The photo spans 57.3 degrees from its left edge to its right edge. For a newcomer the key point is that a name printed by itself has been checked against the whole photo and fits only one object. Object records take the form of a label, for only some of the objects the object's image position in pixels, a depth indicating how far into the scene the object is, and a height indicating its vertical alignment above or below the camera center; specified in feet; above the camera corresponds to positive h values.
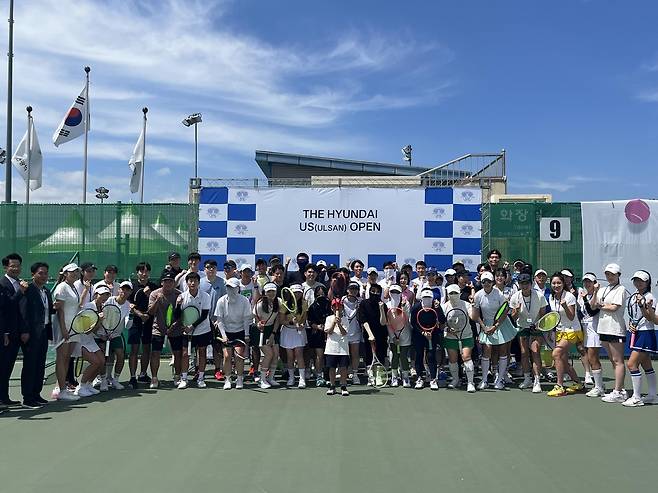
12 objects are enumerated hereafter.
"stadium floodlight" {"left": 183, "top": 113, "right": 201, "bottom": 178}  89.17 +19.94
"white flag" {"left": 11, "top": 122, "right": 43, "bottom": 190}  62.95 +9.48
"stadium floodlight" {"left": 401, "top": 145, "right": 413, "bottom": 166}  123.85 +21.48
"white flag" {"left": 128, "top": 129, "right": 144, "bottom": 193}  77.10 +11.00
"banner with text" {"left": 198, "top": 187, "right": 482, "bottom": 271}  35.47 +1.85
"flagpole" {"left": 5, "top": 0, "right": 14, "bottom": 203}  50.21 +11.44
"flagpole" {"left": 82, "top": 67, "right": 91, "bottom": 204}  65.26 +16.52
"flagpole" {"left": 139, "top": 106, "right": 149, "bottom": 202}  77.42 +12.90
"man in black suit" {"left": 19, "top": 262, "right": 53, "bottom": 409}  23.80 -3.48
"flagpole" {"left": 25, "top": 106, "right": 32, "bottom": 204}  62.44 +10.75
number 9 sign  35.53 +1.75
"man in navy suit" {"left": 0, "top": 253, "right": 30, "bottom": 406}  22.97 -2.64
